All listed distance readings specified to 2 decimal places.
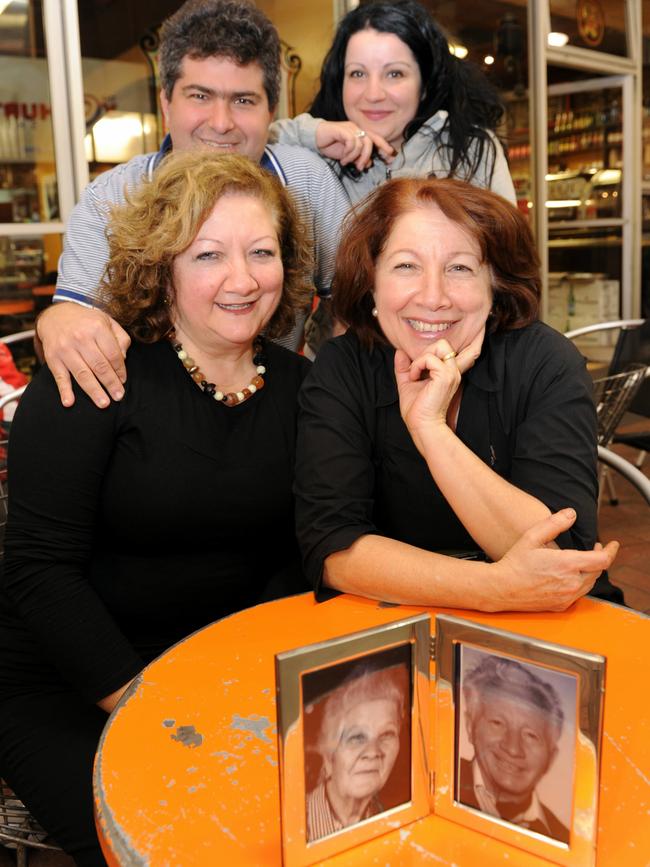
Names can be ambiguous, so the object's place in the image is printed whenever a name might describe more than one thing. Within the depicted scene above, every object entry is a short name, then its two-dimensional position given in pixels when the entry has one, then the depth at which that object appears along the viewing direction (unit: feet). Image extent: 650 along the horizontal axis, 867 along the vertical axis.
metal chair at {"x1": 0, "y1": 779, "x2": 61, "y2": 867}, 5.30
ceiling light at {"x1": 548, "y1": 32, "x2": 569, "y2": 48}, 18.92
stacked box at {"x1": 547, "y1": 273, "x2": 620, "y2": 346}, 21.95
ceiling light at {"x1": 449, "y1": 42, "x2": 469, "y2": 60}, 17.71
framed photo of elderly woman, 2.70
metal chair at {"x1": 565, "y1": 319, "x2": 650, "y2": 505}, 11.84
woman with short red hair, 4.91
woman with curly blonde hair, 5.12
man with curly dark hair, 6.88
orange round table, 2.92
